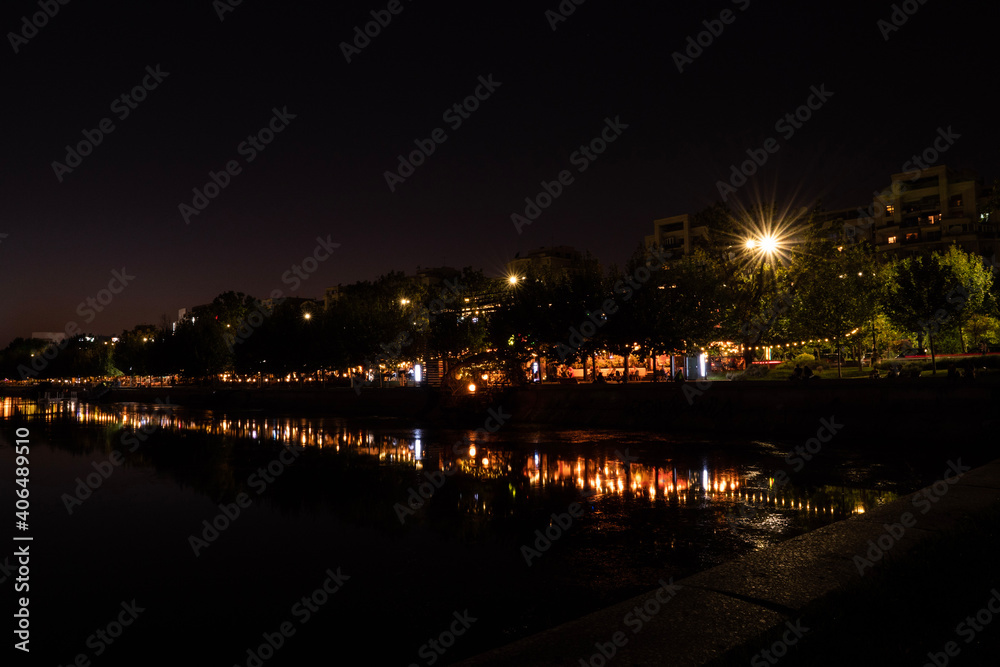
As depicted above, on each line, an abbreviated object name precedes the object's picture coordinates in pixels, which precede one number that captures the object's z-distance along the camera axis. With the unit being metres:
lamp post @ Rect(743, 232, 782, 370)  46.47
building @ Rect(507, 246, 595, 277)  135.07
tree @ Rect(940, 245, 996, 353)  44.43
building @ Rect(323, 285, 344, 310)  173.82
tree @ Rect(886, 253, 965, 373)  39.34
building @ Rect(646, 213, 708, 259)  128.62
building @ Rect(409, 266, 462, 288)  161.25
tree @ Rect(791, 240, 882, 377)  47.78
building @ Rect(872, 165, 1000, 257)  96.56
